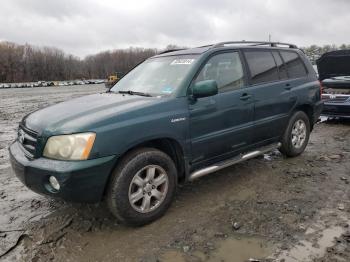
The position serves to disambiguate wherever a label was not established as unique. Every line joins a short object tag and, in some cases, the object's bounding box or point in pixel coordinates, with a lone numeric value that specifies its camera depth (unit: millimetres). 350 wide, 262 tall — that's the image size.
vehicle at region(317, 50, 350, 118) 8555
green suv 3234
